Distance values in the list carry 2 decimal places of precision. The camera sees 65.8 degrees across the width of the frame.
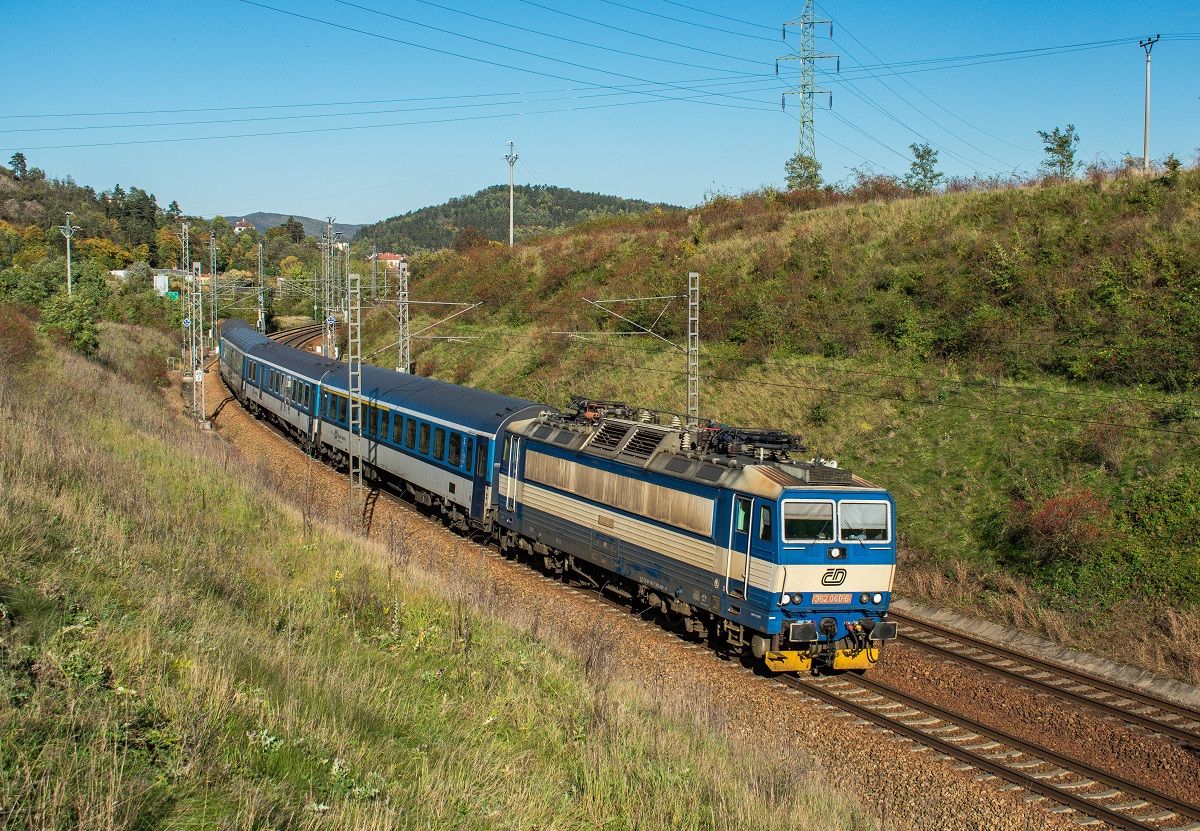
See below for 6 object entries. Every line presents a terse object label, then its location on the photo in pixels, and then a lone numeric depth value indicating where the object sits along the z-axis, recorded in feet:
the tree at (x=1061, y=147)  125.90
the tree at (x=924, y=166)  151.94
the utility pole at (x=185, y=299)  154.30
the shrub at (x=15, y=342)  96.94
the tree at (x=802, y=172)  163.45
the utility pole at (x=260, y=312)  214.14
